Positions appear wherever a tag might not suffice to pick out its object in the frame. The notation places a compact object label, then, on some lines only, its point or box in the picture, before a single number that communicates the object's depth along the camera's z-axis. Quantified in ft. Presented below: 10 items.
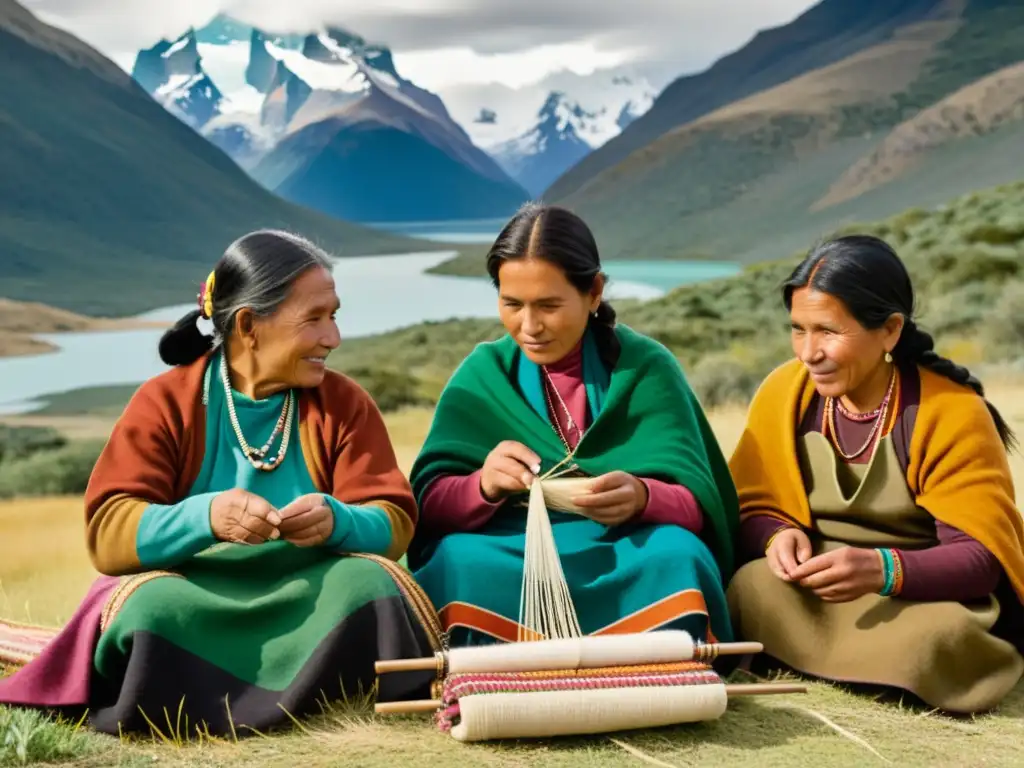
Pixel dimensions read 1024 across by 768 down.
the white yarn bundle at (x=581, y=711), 11.35
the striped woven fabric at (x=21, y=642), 14.70
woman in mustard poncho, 13.02
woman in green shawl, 13.10
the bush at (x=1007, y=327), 38.14
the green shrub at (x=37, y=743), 11.34
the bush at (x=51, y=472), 27.25
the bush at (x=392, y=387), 32.14
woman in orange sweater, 12.00
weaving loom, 11.42
